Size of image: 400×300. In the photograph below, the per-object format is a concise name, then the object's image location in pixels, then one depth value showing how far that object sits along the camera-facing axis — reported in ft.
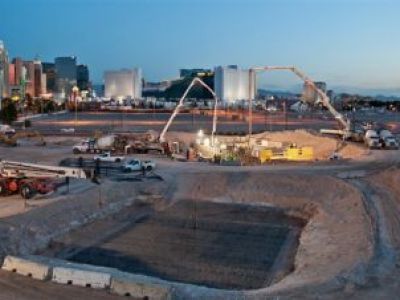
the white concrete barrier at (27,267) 55.06
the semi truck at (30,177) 95.66
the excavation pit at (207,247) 63.46
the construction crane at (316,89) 237.55
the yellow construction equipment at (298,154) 168.66
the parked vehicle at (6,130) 249.55
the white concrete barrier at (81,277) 51.85
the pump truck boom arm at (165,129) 205.26
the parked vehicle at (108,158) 144.46
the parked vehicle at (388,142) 177.58
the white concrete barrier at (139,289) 48.73
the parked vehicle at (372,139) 178.62
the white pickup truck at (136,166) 125.98
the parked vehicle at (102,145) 171.12
